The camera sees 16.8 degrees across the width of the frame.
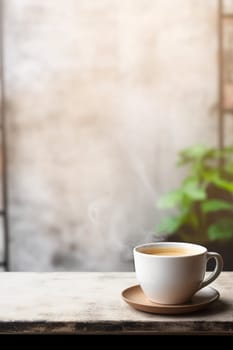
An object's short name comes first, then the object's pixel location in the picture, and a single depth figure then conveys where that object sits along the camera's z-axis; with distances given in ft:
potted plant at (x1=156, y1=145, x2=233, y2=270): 9.96
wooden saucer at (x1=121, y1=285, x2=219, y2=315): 3.03
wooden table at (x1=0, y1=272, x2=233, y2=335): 2.96
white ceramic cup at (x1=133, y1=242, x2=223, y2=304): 3.03
